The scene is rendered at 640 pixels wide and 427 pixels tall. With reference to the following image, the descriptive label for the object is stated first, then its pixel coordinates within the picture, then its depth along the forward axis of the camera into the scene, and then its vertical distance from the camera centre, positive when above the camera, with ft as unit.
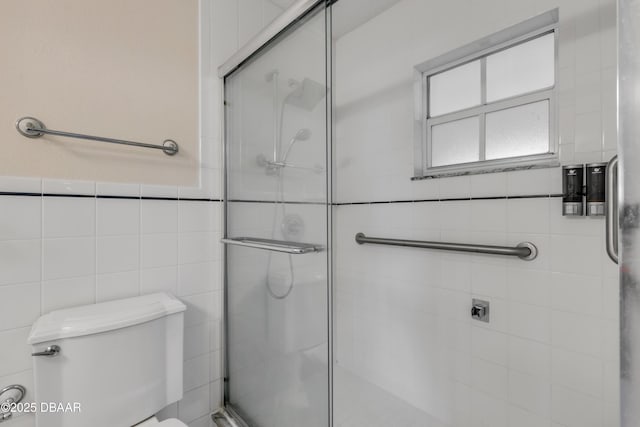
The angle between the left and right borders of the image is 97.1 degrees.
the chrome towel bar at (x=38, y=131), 3.03 +0.92
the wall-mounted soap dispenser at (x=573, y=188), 3.28 +0.30
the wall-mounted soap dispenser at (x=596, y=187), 3.12 +0.30
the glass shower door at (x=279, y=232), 2.91 -0.22
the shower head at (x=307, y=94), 2.90 +1.29
